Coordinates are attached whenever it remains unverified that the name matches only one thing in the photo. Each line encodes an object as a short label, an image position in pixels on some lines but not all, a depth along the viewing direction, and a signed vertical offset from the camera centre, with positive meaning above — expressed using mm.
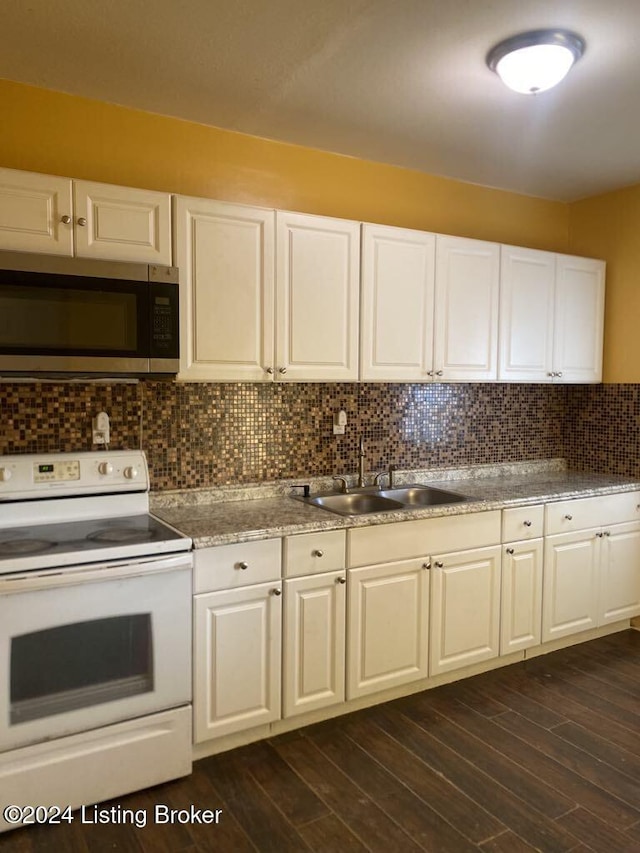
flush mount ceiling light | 2037 +1142
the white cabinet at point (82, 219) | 2158 +641
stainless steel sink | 3031 -500
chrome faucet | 3186 -357
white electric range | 1934 -844
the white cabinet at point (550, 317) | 3387 +471
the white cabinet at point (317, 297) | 2686 +444
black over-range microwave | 2102 +282
